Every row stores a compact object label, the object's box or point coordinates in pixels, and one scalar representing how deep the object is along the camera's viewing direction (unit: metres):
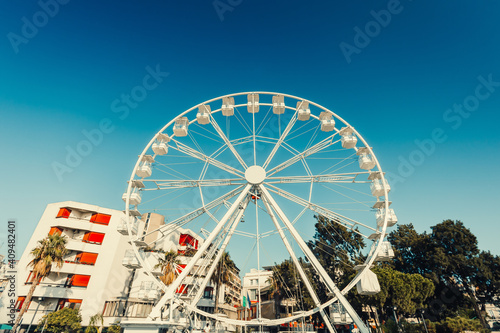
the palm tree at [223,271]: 32.48
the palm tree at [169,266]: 31.08
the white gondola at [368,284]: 15.80
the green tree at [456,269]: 36.66
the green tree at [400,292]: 30.52
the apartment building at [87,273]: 31.69
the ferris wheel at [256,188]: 16.88
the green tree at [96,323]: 29.75
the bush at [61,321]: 28.00
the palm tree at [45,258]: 25.75
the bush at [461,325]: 23.98
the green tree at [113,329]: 30.21
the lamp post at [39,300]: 30.97
